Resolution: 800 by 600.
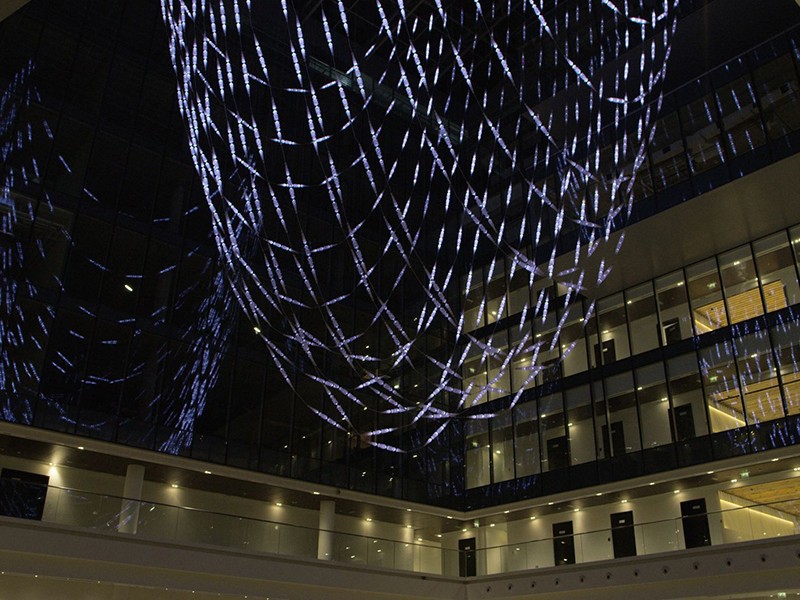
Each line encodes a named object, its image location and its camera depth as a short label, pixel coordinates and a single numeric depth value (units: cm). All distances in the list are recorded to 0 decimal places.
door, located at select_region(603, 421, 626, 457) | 2955
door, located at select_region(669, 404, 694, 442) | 2739
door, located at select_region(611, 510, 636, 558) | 2407
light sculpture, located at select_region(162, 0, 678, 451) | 3000
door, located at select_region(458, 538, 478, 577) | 2778
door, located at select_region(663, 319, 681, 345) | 2937
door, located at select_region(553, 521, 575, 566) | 2523
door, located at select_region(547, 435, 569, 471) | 3077
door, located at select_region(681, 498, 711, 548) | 2209
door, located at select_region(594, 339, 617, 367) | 3108
